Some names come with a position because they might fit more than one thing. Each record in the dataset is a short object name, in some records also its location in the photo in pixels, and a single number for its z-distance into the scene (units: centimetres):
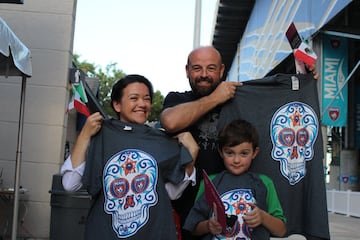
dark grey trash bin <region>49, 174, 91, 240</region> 607
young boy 272
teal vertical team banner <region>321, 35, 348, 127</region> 1372
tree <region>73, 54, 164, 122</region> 4766
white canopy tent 505
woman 273
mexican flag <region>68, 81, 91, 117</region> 300
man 307
